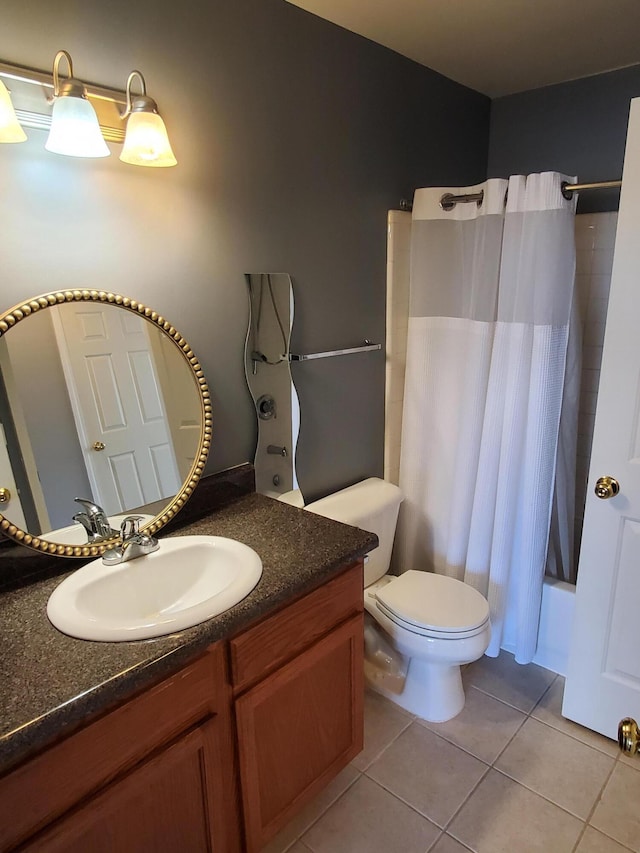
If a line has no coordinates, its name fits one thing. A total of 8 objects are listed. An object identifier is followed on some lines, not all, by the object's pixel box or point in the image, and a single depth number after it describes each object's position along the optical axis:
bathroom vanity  0.92
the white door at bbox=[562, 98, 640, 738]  1.51
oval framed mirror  1.26
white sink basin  1.08
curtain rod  1.73
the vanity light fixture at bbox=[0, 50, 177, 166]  1.15
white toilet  1.78
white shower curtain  1.83
